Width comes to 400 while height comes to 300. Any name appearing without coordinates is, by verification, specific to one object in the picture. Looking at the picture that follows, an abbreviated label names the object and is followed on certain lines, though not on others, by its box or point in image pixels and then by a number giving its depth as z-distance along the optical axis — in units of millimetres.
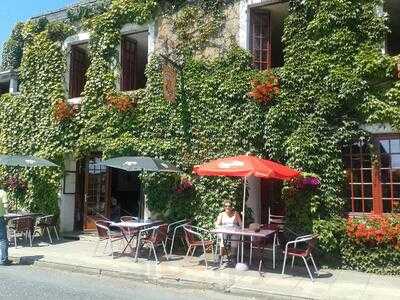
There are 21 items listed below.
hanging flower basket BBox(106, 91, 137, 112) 13008
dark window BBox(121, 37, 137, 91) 14008
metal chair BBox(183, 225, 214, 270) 10062
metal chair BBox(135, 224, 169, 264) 10453
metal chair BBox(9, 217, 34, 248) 12141
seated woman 10266
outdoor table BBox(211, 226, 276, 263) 9281
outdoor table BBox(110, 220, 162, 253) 10507
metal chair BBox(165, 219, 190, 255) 11305
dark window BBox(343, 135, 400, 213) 10211
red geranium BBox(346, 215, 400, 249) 9573
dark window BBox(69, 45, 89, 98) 14898
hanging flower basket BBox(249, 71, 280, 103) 11102
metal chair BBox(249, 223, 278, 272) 9844
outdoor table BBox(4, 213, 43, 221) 12437
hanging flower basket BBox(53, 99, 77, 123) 14047
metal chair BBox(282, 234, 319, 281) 9055
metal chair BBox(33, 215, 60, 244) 13055
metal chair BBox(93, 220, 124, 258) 10812
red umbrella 8984
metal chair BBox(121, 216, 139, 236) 10945
